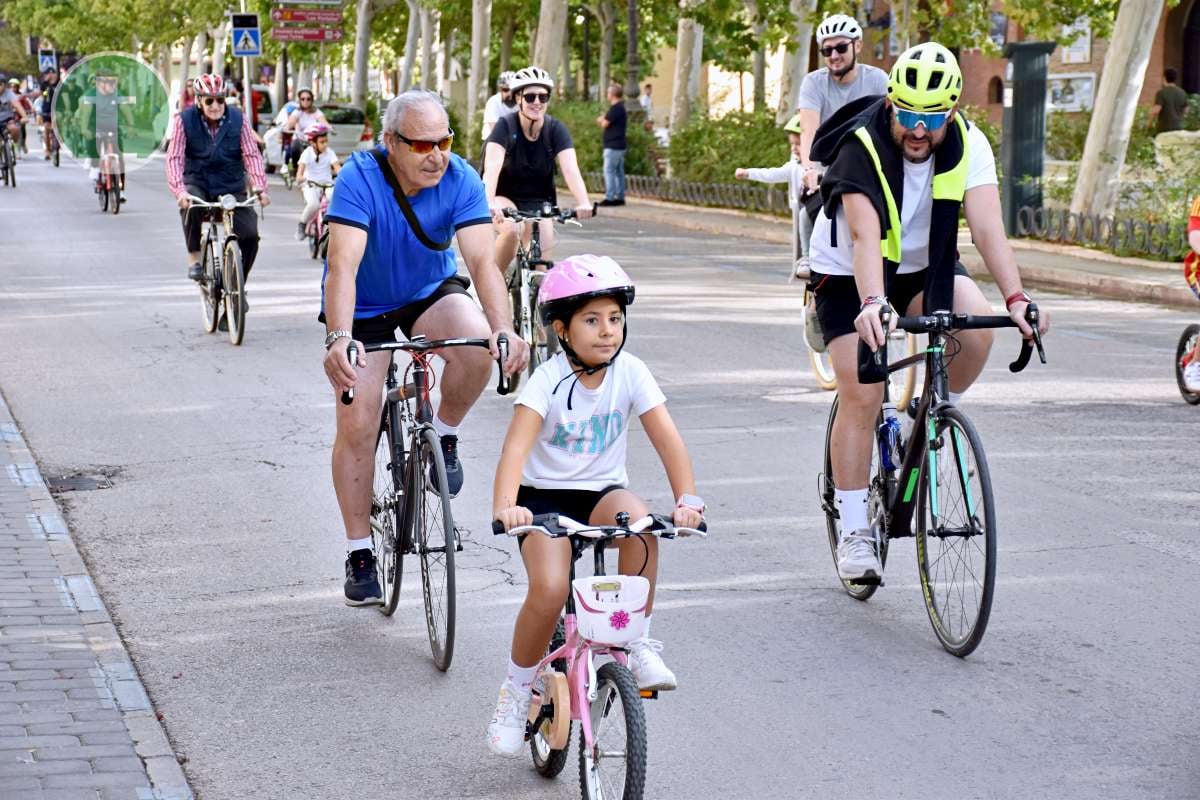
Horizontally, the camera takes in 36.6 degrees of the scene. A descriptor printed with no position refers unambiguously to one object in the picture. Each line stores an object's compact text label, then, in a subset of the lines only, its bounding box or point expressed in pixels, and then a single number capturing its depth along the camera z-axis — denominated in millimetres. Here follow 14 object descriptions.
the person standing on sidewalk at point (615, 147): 31406
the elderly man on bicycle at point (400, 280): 5965
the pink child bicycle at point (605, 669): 4055
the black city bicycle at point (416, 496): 5691
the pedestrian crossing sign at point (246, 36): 49625
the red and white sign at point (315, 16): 57634
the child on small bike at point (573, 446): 4480
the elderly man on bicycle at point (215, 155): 13328
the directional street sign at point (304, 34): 56562
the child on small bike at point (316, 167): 19891
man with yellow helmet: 5836
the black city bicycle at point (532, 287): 11133
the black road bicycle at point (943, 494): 5699
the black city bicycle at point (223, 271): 13469
